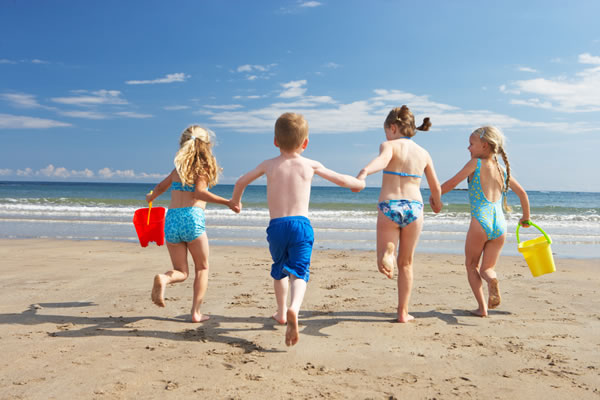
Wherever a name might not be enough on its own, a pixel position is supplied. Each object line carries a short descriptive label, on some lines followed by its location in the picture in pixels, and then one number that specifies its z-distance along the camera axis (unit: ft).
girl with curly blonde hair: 13.34
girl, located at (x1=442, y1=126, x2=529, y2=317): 14.73
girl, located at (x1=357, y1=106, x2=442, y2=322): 13.08
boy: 11.29
